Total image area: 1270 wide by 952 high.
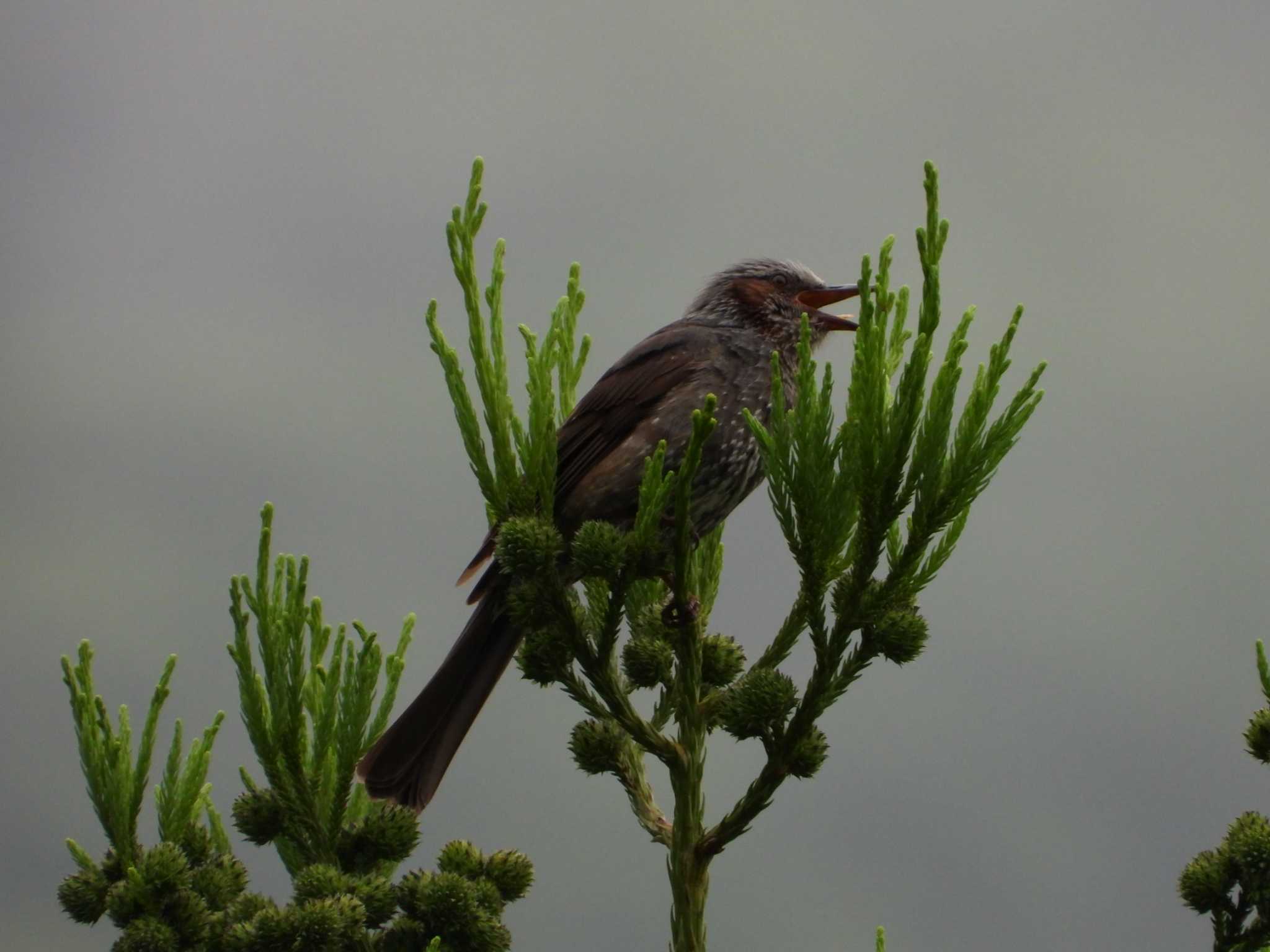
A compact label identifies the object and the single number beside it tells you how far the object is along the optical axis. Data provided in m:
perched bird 8.37
